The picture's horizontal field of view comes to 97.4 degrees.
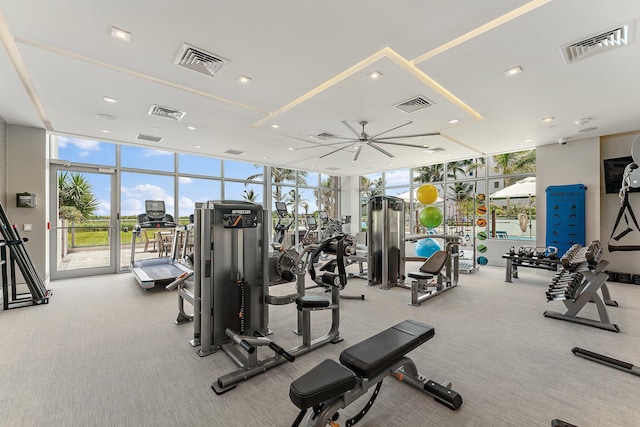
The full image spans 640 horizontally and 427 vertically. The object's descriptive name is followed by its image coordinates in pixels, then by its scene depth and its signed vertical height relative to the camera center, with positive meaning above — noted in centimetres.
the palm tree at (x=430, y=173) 975 +142
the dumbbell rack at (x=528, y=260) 577 -98
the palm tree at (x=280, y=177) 976 +129
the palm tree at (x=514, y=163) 805 +149
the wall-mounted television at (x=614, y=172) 602 +90
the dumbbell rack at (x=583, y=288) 357 -102
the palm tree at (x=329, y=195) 1145 +76
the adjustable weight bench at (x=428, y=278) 448 -109
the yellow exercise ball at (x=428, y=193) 709 +51
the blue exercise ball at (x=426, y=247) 754 -93
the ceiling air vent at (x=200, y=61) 303 +175
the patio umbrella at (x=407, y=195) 1032 +69
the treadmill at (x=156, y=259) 597 -73
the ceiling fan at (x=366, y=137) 518 +144
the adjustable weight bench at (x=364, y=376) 151 -96
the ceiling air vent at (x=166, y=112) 460 +172
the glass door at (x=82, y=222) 621 -20
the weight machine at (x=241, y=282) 287 -76
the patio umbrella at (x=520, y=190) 746 +64
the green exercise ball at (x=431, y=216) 714 -7
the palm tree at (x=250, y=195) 913 +60
